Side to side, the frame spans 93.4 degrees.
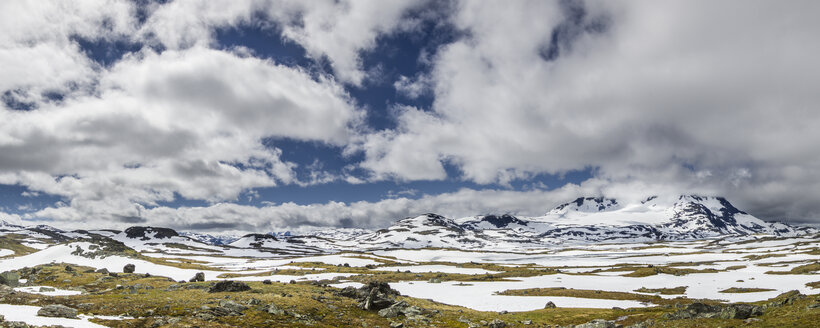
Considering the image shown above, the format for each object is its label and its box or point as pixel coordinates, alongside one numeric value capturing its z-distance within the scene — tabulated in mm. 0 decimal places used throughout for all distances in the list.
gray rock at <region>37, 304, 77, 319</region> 27203
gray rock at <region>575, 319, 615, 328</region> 37712
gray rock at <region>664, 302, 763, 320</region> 34594
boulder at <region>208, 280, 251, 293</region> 48500
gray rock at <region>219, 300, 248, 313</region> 35062
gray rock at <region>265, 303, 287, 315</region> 35731
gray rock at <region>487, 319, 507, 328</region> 39375
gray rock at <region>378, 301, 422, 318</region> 40750
